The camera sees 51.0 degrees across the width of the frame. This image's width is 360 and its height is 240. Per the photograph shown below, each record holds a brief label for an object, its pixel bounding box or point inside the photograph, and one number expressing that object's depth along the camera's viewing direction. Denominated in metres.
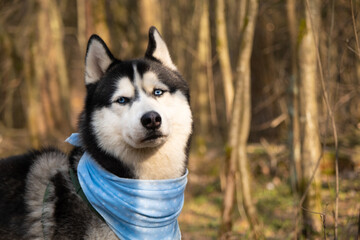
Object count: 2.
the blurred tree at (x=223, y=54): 6.20
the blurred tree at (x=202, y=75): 10.52
